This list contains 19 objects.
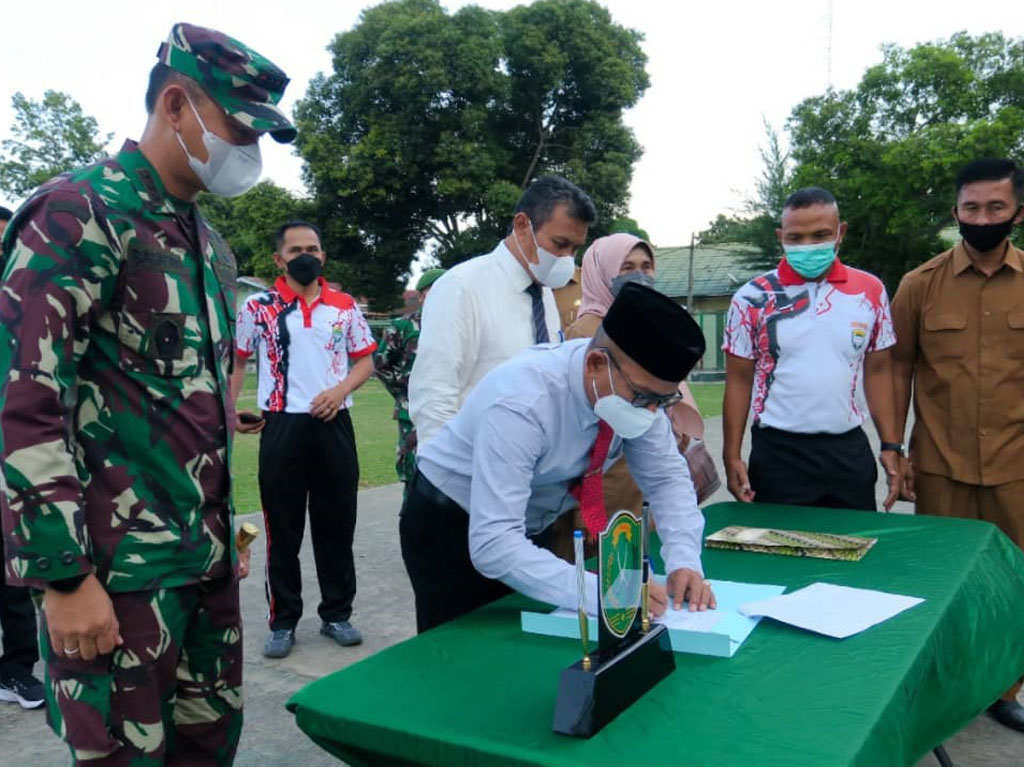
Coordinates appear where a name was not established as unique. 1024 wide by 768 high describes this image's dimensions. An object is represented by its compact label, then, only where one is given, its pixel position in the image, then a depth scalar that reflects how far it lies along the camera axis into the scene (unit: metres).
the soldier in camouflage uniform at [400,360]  4.68
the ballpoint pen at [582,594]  1.31
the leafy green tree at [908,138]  21.67
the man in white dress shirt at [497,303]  2.63
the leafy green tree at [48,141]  38.06
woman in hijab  3.21
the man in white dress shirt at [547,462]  1.72
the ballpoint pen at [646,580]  1.54
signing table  1.22
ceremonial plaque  1.25
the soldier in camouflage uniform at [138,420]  1.42
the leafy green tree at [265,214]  23.31
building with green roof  25.14
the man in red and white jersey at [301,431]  3.72
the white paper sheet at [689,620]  1.67
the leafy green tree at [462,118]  21.30
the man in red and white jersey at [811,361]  3.07
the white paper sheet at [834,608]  1.70
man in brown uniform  3.03
